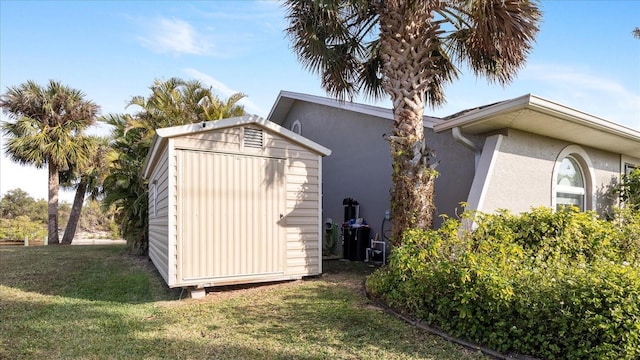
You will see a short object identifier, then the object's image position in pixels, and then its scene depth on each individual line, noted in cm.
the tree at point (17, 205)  2952
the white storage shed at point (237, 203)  598
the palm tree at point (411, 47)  614
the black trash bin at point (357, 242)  966
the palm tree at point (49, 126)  1627
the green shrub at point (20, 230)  2111
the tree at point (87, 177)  1766
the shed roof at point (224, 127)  592
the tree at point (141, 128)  1148
